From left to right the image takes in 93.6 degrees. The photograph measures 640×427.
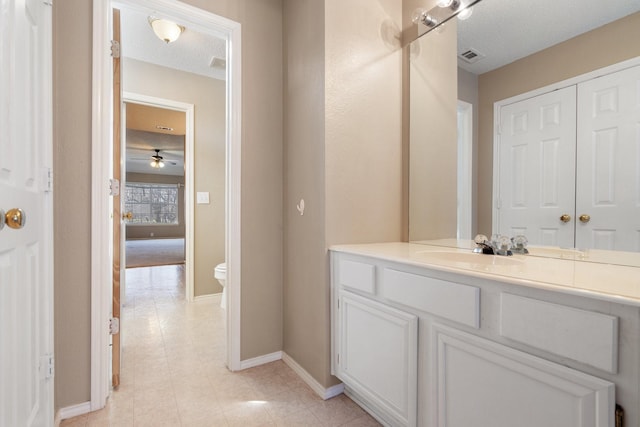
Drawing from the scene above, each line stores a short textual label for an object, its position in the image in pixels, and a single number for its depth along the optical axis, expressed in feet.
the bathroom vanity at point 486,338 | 2.27
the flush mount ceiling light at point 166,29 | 7.48
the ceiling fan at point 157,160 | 25.52
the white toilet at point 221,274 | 9.37
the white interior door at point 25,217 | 2.86
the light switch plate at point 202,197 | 10.62
